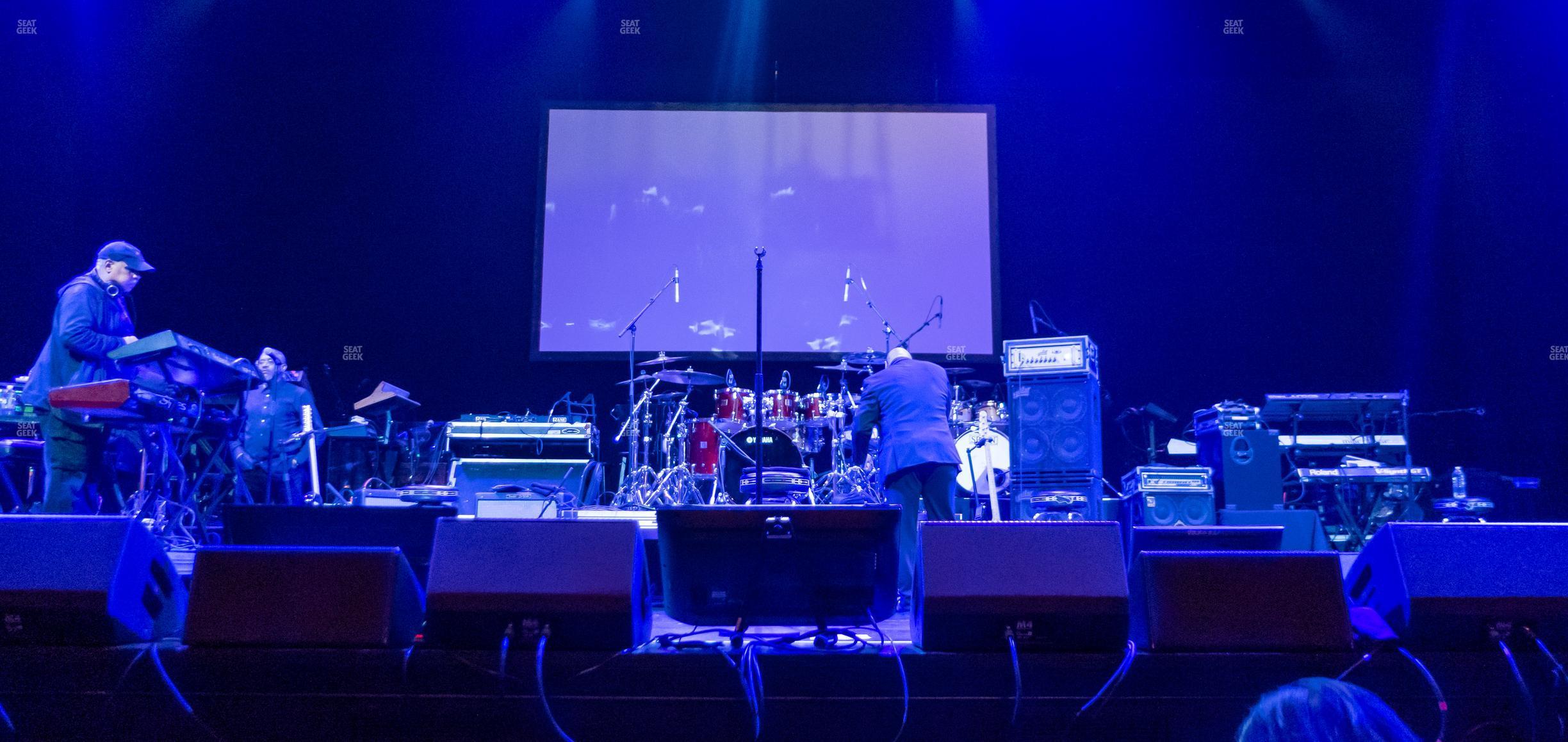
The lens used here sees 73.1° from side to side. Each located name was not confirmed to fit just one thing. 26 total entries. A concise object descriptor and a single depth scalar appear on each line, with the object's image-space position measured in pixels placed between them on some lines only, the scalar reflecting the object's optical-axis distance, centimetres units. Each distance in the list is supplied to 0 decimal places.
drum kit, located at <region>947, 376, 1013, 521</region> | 808
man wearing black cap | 535
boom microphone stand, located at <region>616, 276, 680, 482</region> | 774
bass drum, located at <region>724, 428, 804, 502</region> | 755
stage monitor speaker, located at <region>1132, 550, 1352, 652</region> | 247
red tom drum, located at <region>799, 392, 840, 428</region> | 798
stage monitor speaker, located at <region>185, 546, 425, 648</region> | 245
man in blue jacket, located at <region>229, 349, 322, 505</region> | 732
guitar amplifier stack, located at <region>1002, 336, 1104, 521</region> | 698
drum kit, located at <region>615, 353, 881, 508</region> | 734
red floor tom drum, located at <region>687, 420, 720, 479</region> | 756
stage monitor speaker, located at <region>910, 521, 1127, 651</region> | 247
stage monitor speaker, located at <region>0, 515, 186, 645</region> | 244
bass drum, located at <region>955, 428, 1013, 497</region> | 805
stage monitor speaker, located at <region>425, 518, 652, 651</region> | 248
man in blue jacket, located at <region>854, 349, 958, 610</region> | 551
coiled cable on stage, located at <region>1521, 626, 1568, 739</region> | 250
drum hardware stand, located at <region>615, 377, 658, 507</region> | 731
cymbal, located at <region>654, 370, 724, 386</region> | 748
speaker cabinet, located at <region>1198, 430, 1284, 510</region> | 714
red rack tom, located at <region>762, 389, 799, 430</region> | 793
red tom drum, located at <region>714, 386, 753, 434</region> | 790
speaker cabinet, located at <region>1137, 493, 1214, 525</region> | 687
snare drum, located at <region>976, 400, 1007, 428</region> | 816
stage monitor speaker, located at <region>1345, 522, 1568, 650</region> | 252
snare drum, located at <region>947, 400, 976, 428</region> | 806
